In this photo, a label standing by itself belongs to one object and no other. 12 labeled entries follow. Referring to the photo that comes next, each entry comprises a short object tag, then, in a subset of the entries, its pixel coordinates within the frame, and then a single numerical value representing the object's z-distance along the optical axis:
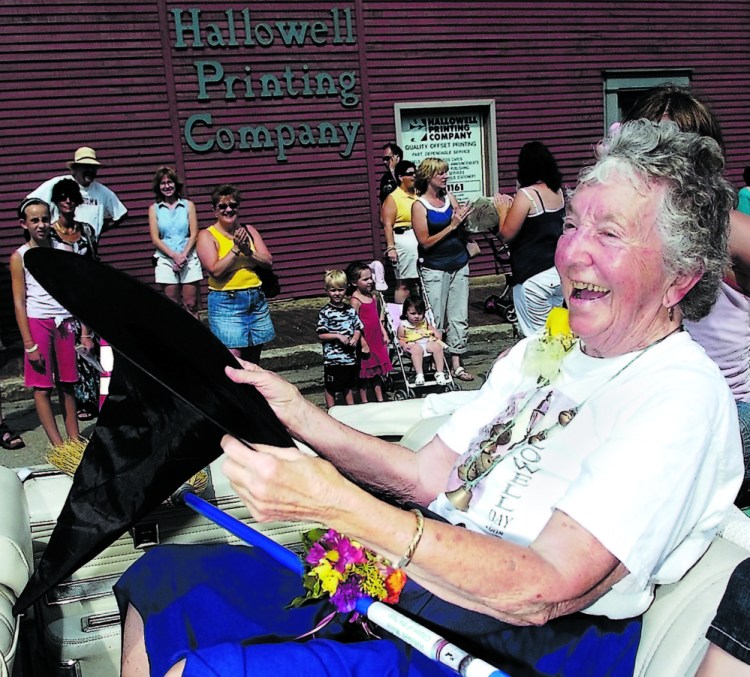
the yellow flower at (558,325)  2.10
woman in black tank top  5.08
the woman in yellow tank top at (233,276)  5.59
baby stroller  6.03
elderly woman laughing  1.49
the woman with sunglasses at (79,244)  5.21
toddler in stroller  6.08
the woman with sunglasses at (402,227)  7.21
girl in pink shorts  4.93
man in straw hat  6.97
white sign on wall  10.44
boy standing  5.66
